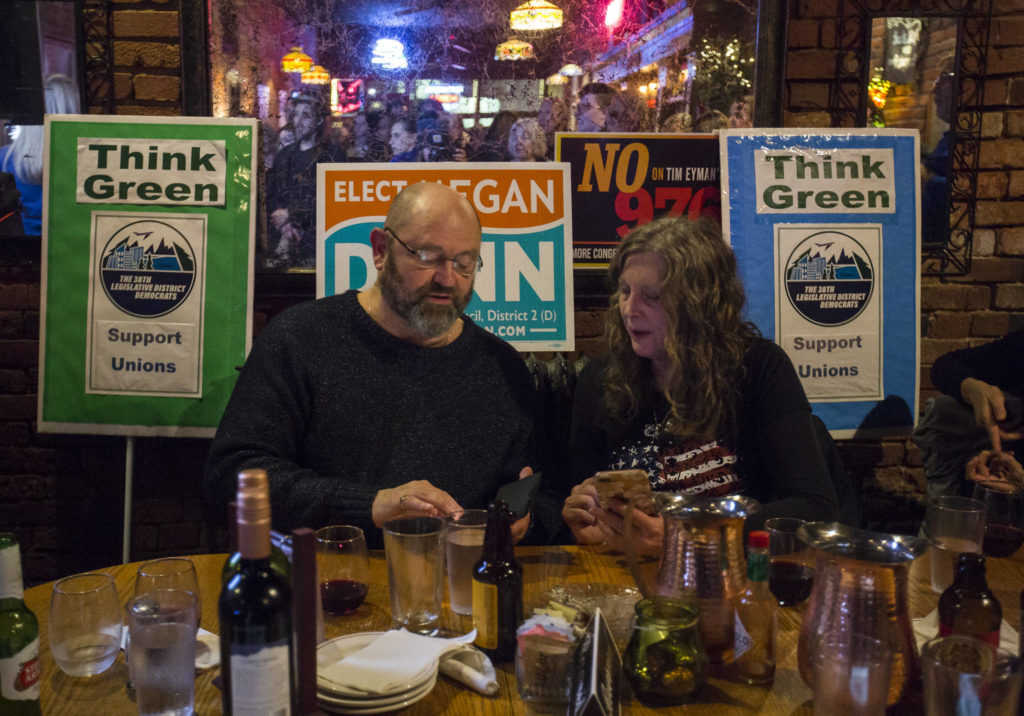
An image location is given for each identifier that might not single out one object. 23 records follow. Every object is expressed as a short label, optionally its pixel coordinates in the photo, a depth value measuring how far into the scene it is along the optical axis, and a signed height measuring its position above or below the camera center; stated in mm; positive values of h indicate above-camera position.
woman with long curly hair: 1834 -25
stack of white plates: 954 -382
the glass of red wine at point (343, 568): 1229 -293
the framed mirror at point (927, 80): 2916 +1099
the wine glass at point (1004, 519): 1479 -253
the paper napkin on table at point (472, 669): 1022 -377
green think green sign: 2615 +302
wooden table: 991 -374
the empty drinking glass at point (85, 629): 1047 -335
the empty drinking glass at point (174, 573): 1124 -282
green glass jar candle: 984 -341
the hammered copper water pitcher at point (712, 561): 1050 -237
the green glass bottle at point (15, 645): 879 -300
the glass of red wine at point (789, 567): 1279 -297
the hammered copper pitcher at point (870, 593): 906 -242
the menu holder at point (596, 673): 835 -323
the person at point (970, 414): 2311 -93
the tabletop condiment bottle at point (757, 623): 1031 -311
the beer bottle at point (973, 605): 1026 -287
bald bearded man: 1881 -21
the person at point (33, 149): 2824 +790
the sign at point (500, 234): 2658 +480
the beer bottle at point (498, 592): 1094 -292
